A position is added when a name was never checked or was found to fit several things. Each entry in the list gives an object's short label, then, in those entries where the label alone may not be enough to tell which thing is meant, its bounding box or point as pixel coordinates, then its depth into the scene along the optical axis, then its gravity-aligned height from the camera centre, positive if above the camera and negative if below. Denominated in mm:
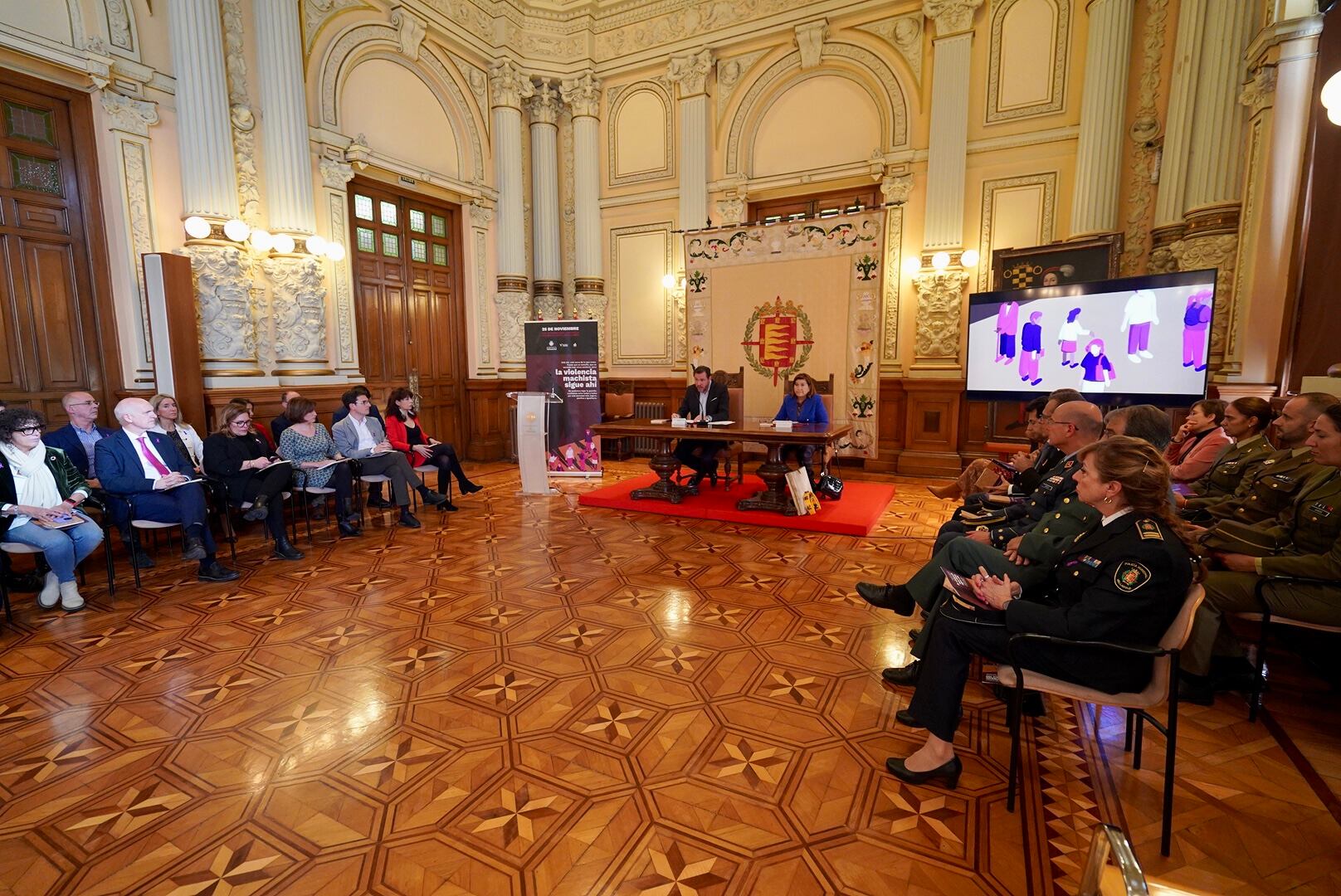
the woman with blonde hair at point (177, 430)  4016 -443
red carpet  4801 -1275
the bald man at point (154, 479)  3594 -691
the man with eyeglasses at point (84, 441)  3598 -459
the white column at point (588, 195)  8688 +2477
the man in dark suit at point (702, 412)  5867 -481
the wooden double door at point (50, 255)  4520 +867
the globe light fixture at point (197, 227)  5113 +1173
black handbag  5516 -1133
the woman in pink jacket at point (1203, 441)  3469 -462
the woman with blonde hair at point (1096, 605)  1576 -675
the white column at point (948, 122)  6672 +2699
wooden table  4824 -632
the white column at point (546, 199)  8672 +2405
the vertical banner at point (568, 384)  6844 -230
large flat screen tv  5051 +206
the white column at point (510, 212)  8266 +2110
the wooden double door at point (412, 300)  7047 +807
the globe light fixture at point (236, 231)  5273 +1182
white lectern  6098 -774
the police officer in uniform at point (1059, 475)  2535 -472
